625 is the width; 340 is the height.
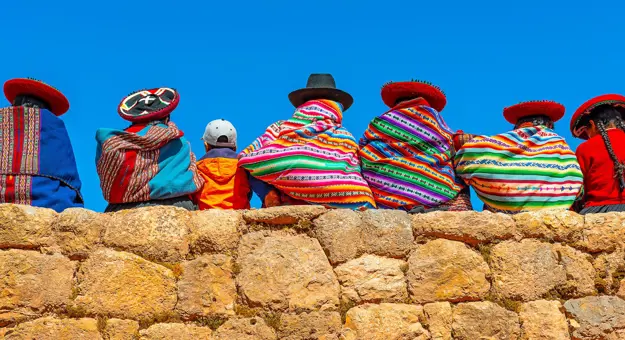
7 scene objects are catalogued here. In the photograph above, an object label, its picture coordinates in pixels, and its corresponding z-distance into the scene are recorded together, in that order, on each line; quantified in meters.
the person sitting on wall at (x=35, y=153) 5.20
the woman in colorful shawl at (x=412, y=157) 5.35
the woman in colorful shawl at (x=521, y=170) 5.23
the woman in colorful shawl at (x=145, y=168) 5.33
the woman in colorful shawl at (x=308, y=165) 5.24
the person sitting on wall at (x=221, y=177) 5.69
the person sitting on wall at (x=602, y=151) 5.29
